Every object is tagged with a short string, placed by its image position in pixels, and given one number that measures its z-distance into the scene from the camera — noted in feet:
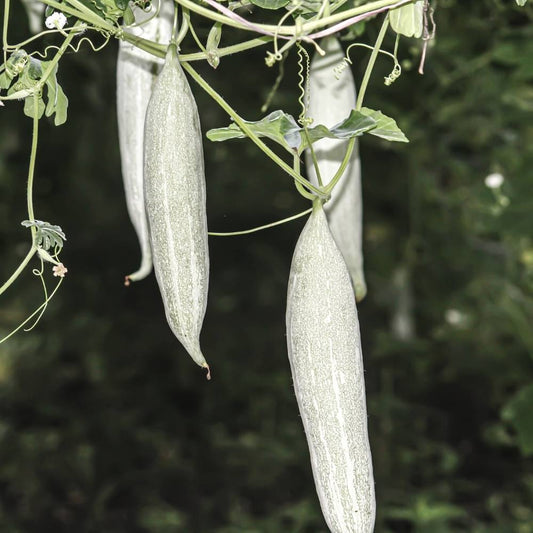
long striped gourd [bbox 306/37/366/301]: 6.06
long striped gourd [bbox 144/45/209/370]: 5.20
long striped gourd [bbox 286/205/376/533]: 5.17
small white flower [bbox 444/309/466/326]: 21.83
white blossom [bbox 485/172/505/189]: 12.03
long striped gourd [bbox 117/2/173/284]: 5.80
